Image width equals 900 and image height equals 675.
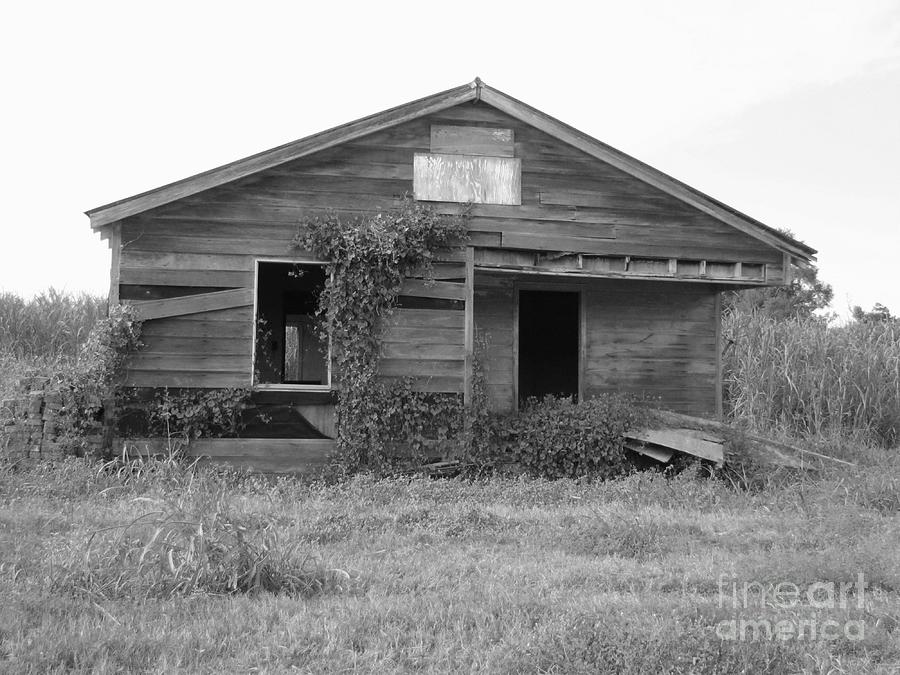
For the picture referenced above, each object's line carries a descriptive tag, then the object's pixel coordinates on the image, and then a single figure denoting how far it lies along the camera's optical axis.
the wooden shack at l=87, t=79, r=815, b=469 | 10.51
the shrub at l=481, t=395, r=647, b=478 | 10.64
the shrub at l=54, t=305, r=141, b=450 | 9.96
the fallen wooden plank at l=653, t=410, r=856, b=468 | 10.81
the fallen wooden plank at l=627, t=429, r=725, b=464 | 10.27
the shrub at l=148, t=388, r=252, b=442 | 10.33
